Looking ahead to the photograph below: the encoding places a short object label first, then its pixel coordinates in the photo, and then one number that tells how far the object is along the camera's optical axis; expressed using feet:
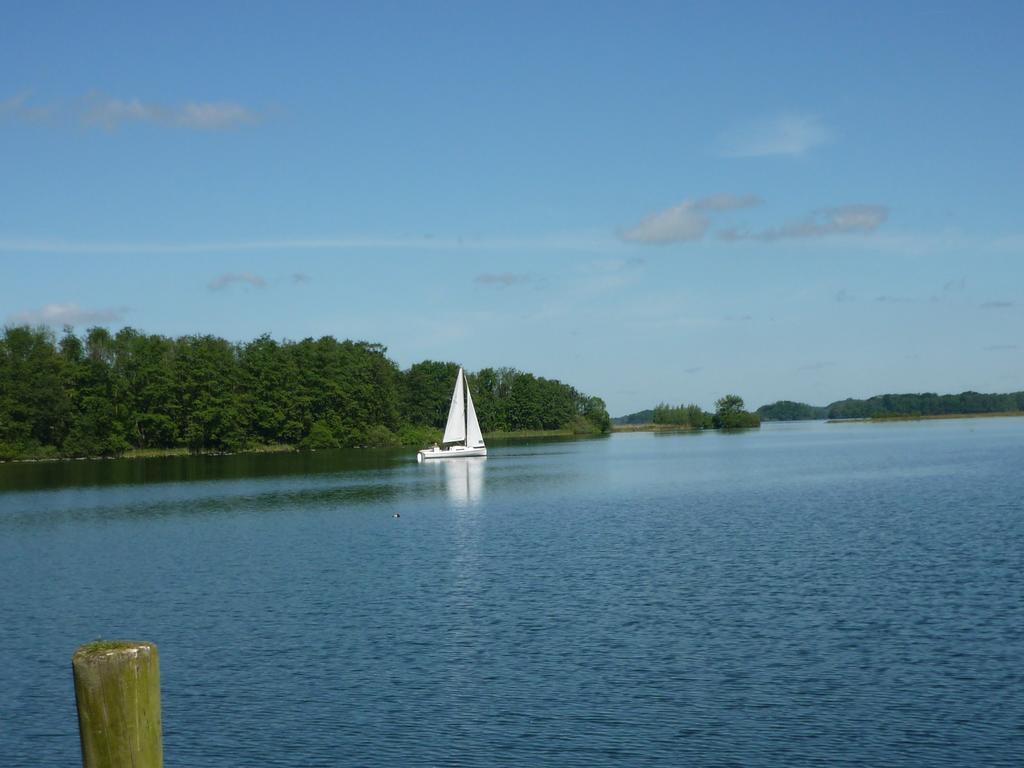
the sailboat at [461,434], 384.23
